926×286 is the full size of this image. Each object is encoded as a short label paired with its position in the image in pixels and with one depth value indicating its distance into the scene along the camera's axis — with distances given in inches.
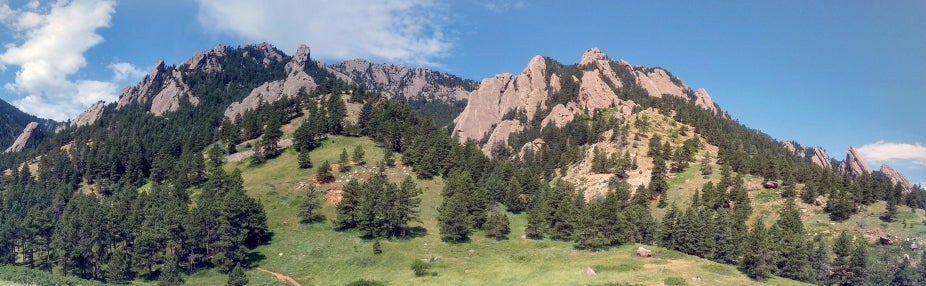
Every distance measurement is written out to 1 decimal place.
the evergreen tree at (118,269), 2962.6
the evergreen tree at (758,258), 2475.4
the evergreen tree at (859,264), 3140.3
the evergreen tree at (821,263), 3270.2
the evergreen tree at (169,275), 2834.6
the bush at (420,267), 2829.7
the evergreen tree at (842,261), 3216.0
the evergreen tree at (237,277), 2743.6
